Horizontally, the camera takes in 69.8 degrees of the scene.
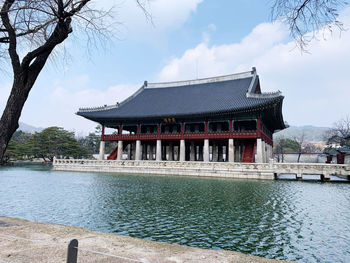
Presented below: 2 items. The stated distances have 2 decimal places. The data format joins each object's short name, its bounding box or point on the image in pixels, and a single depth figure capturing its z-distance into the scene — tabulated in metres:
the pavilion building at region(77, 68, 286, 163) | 30.20
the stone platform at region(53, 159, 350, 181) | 23.91
